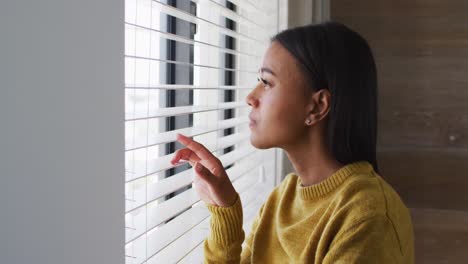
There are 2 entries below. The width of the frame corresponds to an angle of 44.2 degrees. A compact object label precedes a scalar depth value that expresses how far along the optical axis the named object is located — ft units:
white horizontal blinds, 2.47
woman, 3.11
